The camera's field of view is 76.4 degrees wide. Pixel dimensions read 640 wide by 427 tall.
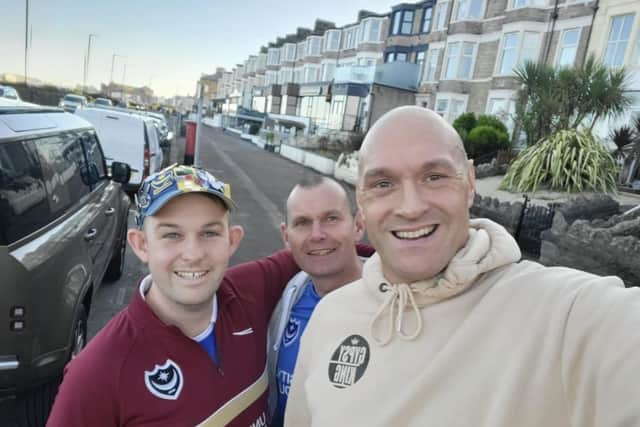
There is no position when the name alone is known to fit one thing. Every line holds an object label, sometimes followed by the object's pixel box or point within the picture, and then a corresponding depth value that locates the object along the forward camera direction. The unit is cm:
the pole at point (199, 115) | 774
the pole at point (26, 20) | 3091
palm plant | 1156
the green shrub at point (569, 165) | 1087
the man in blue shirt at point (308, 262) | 205
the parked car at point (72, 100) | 3173
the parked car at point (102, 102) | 3753
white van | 944
